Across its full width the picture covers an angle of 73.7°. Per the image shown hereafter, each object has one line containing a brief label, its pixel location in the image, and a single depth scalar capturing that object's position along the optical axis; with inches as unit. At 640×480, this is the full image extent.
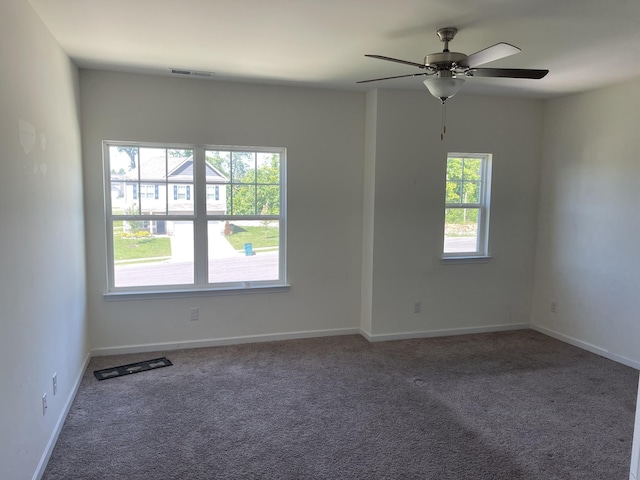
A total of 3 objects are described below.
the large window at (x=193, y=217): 160.2
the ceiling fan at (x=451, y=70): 101.1
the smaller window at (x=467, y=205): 189.0
